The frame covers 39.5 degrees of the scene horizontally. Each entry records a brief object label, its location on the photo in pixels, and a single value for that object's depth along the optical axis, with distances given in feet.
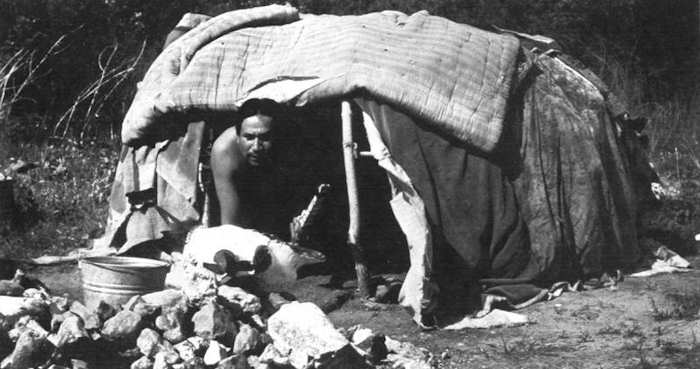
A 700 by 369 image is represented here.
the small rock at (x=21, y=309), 13.30
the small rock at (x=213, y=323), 13.60
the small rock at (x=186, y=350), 13.07
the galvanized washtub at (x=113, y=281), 15.05
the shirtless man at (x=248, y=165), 18.04
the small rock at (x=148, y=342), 13.17
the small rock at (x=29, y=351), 12.59
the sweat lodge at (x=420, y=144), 17.72
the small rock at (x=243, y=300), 14.85
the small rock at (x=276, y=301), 16.22
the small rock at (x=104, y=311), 13.78
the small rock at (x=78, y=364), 12.88
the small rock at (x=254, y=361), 13.14
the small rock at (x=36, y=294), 14.14
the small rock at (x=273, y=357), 13.15
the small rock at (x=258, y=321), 14.55
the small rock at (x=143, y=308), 13.66
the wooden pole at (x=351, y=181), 17.78
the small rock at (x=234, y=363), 12.87
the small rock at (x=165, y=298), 14.27
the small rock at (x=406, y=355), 14.07
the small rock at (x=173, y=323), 13.51
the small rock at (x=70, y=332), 12.82
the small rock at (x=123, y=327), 13.29
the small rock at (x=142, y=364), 13.00
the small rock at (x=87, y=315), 13.34
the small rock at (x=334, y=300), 17.84
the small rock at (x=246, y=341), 13.42
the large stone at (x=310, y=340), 13.10
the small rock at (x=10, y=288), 14.57
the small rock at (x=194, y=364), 12.92
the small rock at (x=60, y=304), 14.00
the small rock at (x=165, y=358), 12.84
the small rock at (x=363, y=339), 14.10
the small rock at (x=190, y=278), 15.76
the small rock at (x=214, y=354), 13.15
